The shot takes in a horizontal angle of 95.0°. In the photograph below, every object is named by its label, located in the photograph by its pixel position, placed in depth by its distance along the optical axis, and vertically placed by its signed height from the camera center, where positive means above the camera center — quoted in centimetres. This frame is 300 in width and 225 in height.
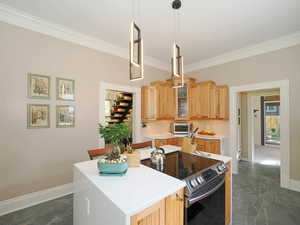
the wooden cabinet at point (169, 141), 360 -77
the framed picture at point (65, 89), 247 +45
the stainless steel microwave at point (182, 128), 392 -43
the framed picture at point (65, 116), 247 -5
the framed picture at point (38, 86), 222 +45
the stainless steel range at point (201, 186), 109 -63
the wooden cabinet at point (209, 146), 336 -83
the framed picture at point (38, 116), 221 -4
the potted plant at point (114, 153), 112 -35
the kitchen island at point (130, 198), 77 -53
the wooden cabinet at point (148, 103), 362 +27
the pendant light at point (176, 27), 161 +152
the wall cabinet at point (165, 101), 382 +36
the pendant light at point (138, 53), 125 +58
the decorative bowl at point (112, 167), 111 -44
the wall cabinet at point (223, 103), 358 +26
